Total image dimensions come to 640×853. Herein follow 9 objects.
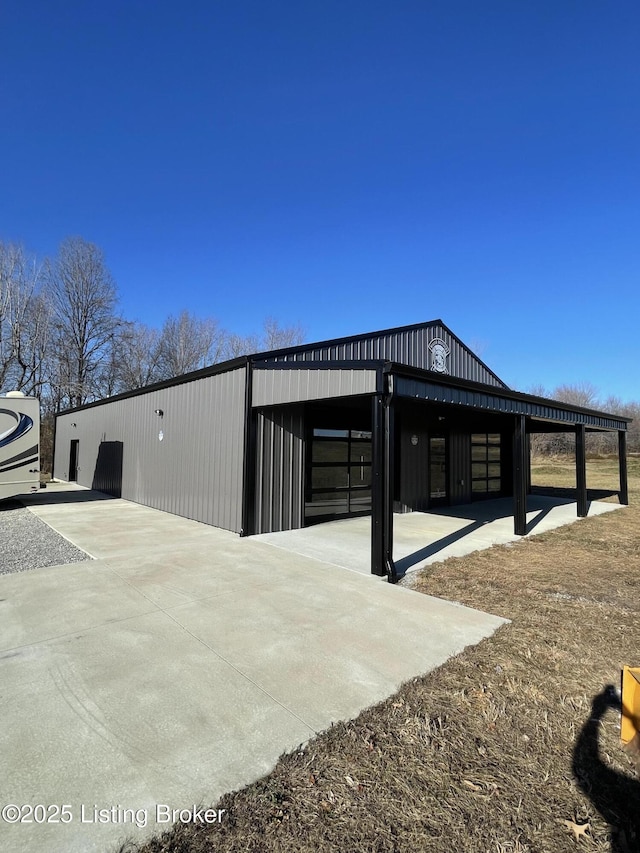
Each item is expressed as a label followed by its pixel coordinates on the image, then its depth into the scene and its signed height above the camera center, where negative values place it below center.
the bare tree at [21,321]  22.08 +6.90
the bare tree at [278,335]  30.36 +8.61
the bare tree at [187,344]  28.72 +7.45
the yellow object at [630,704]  2.09 -1.30
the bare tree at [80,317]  24.52 +8.02
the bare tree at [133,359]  26.66 +6.04
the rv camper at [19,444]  10.52 +0.06
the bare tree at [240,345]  30.47 +7.84
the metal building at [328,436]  6.08 +0.34
